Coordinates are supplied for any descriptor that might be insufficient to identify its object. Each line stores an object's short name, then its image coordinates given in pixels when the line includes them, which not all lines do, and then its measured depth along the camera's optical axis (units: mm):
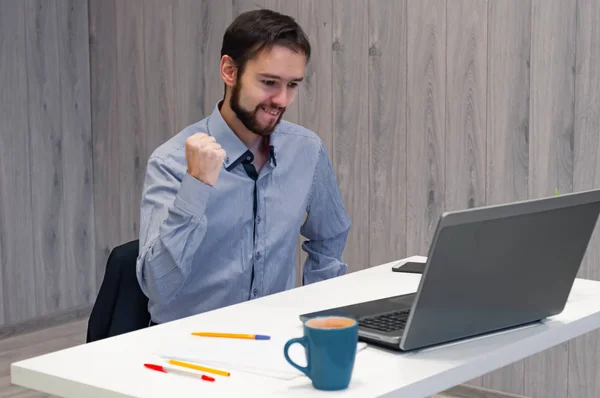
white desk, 2620
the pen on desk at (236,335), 2883
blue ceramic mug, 2572
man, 3409
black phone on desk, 3430
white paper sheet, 2704
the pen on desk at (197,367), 2684
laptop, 2663
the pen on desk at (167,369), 2684
